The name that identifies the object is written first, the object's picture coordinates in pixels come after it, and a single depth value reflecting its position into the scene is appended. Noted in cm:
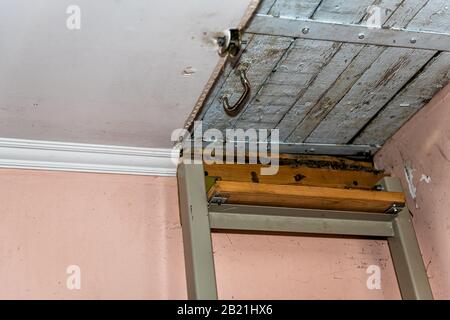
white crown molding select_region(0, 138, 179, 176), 143
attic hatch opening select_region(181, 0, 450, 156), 115
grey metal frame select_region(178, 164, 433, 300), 129
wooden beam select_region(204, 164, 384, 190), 147
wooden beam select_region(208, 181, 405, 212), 133
